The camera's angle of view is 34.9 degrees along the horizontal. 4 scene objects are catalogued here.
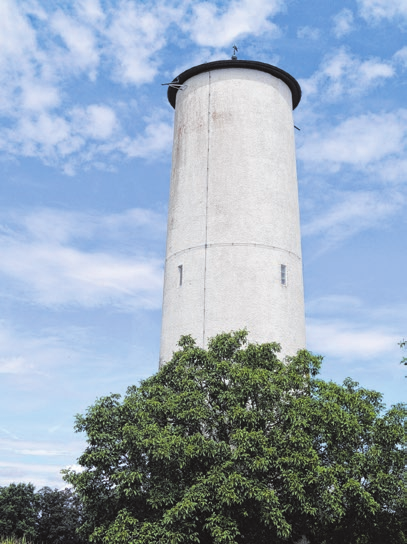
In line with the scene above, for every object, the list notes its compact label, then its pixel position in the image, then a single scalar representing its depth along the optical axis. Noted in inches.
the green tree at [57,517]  1336.1
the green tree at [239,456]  642.2
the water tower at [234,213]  971.3
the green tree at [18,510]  1301.7
